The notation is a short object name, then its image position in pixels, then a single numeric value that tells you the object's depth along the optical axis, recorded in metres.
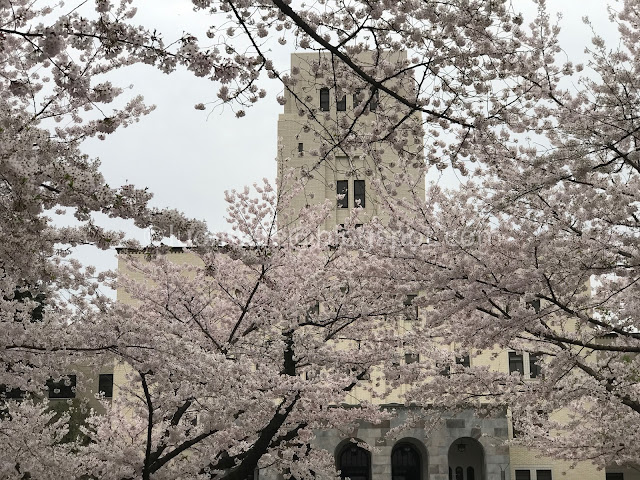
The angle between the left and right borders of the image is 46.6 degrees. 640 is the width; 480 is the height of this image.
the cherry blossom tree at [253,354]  12.81
